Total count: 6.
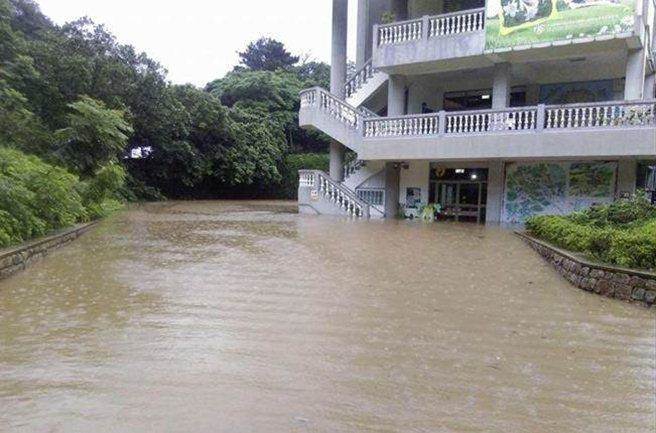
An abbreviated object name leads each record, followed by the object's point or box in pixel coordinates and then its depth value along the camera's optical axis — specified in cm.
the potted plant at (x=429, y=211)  1739
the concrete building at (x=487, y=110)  1379
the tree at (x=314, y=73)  3669
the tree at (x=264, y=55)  4289
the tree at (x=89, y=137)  1392
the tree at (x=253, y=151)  2773
